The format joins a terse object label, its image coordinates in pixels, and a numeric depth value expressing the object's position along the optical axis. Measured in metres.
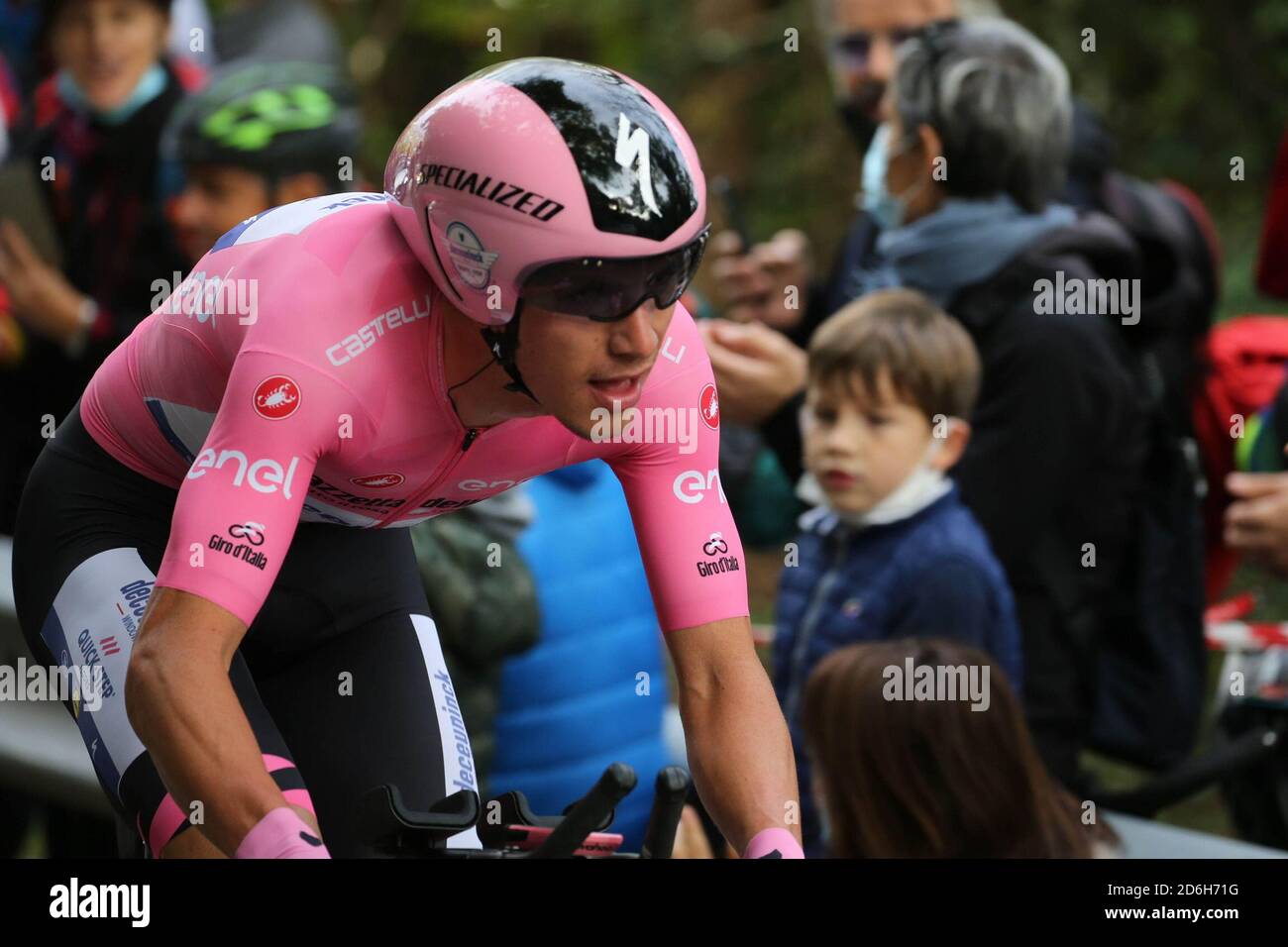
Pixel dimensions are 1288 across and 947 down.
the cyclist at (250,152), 12.35
